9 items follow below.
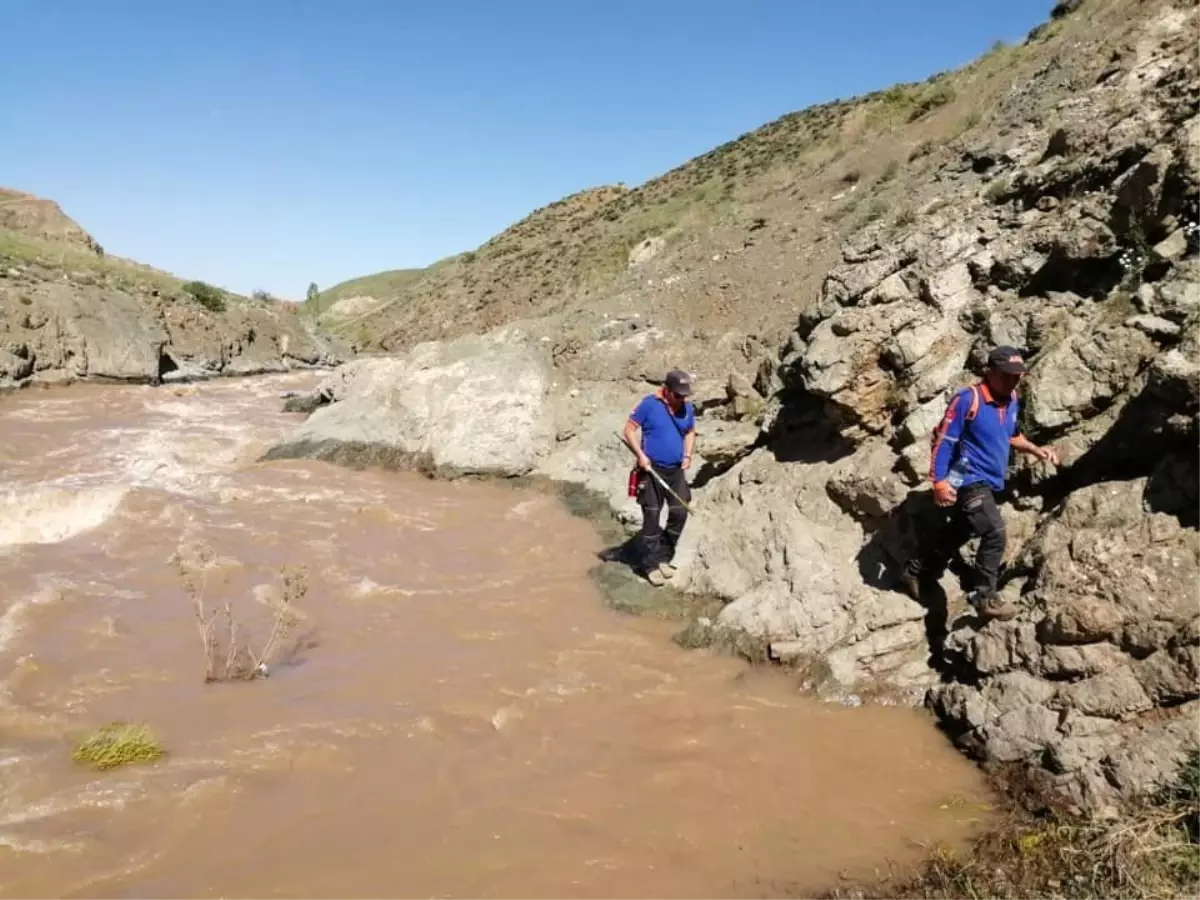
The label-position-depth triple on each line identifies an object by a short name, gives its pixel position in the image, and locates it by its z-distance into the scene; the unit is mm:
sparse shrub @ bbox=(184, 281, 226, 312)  29230
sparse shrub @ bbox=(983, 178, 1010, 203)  7738
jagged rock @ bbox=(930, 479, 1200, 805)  4027
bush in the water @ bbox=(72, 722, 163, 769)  4113
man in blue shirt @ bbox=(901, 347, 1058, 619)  5129
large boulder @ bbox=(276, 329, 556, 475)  11695
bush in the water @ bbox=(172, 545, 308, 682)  5266
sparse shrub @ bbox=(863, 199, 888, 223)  13586
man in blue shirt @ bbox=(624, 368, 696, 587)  7102
